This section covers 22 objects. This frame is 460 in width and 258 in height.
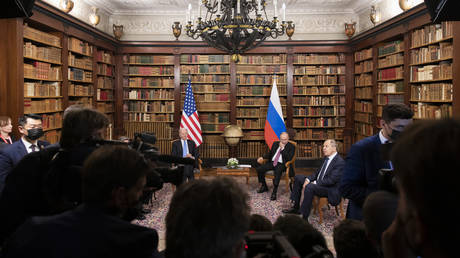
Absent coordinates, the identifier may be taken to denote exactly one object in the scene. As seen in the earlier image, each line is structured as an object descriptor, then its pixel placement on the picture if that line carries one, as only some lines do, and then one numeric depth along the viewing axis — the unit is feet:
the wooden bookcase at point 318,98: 26.66
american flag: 23.82
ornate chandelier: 13.71
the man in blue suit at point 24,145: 9.32
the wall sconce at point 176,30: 23.89
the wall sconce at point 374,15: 22.21
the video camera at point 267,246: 3.06
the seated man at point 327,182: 14.10
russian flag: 23.38
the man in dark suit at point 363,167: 7.29
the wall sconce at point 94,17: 22.76
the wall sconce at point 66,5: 19.12
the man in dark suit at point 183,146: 19.93
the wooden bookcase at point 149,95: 27.04
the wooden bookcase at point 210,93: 26.86
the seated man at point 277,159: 19.36
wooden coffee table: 19.61
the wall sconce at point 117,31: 25.58
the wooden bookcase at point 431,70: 15.78
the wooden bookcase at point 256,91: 26.86
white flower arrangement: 20.17
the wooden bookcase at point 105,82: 24.29
